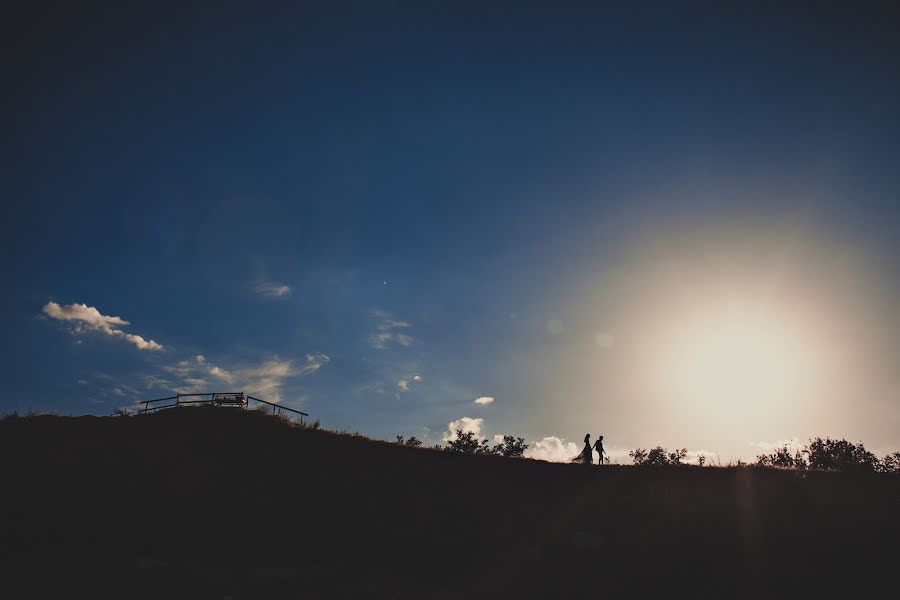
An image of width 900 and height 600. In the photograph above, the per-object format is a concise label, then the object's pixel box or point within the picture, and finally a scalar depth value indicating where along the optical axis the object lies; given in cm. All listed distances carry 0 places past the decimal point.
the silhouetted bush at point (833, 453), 7211
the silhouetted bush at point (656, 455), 8219
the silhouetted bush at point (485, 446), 7000
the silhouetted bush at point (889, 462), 7319
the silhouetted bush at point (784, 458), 7257
